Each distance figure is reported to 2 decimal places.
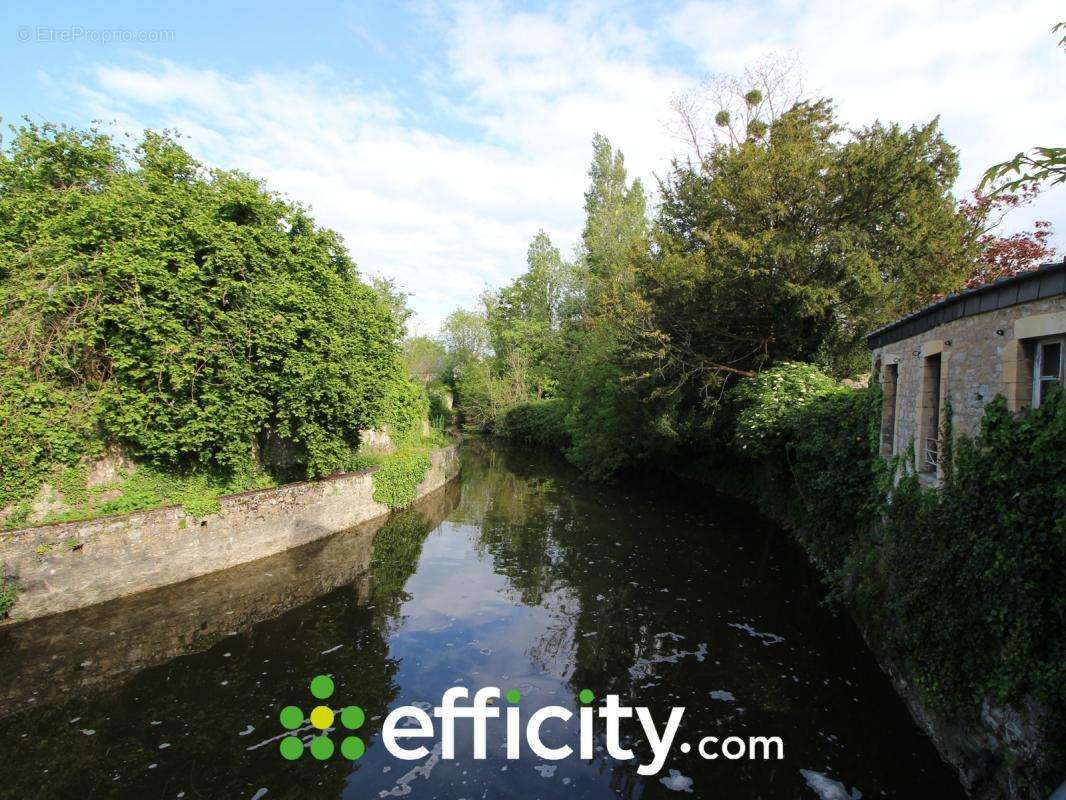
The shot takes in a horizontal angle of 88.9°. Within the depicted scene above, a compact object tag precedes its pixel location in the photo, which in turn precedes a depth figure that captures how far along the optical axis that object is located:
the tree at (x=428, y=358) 52.16
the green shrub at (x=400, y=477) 19.75
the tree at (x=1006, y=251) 19.20
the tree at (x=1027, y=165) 5.84
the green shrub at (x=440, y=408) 40.53
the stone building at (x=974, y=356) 5.82
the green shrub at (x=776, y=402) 14.99
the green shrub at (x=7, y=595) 10.09
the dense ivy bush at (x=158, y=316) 11.84
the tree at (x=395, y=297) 26.96
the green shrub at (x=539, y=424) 38.72
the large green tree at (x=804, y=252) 16.17
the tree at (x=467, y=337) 55.91
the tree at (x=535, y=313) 49.72
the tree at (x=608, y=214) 40.34
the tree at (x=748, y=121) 19.70
